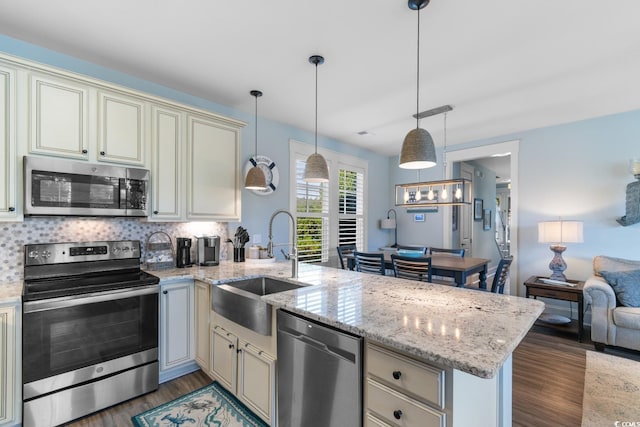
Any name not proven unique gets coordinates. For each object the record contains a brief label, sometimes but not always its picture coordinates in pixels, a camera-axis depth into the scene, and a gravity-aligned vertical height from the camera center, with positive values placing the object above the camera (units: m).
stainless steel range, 1.83 -0.79
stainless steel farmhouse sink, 1.78 -0.59
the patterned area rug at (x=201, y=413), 1.96 -1.36
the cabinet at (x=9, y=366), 1.74 -0.90
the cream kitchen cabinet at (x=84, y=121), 2.02 +0.68
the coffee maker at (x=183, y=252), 2.80 -0.36
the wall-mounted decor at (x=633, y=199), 3.45 +0.19
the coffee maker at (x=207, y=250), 2.90 -0.35
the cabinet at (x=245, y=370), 1.76 -1.03
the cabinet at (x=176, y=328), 2.34 -0.92
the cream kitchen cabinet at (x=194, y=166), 2.58 +0.45
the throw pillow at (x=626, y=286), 2.95 -0.71
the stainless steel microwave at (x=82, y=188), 1.99 +0.18
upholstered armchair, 2.88 -0.92
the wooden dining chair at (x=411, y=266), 3.08 -0.55
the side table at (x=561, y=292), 3.31 -0.89
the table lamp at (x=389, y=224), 5.47 -0.17
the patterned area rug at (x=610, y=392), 2.02 -1.36
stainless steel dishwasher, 1.30 -0.77
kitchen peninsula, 1.02 -0.47
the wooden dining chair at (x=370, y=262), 3.42 -0.56
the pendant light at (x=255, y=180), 2.93 +0.33
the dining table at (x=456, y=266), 3.14 -0.57
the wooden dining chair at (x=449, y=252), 4.11 -0.53
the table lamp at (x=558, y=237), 3.55 -0.26
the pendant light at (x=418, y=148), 1.82 +0.41
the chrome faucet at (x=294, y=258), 2.26 -0.33
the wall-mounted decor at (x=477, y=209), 6.58 +0.13
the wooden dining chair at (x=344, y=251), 4.08 -0.53
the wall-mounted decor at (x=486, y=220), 7.22 -0.12
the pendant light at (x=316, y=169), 2.50 +0.38
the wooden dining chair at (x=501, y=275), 3.03 -0.61
